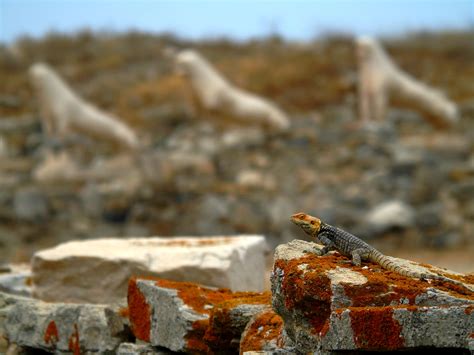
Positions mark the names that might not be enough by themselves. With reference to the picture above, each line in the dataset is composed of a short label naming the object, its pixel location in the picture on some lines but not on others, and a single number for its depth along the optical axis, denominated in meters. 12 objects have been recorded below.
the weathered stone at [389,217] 30.91
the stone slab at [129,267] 13.44
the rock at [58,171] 35.22
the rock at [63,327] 11.20
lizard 8.84
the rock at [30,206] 30.91
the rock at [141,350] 10.32
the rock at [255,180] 34.18
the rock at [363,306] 7.36
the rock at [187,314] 9.84
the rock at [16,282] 14.81
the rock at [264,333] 8.98
